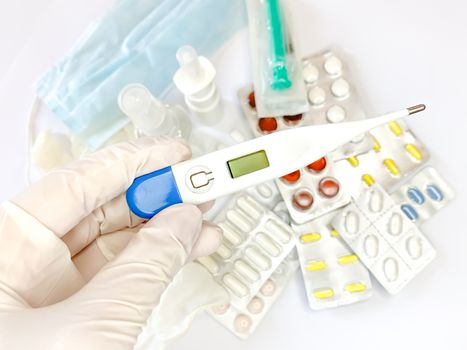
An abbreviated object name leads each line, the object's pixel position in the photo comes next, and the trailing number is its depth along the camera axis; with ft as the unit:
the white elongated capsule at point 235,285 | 0.63
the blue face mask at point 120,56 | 0.66
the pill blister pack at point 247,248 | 0.63
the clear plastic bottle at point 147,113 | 0.58
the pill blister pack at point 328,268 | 0.63
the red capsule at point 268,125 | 0.66
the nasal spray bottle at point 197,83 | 0.58
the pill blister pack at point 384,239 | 0.62
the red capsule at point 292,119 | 0.67
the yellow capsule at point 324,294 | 0.63
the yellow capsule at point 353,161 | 0.66
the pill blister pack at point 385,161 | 0.65
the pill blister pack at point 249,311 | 0.63
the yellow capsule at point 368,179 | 0.65
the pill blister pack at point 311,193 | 0.64
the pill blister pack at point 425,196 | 0.64
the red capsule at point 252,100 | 0.68
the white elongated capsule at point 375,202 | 0.63
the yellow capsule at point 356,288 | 0.63
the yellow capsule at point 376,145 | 0.66
